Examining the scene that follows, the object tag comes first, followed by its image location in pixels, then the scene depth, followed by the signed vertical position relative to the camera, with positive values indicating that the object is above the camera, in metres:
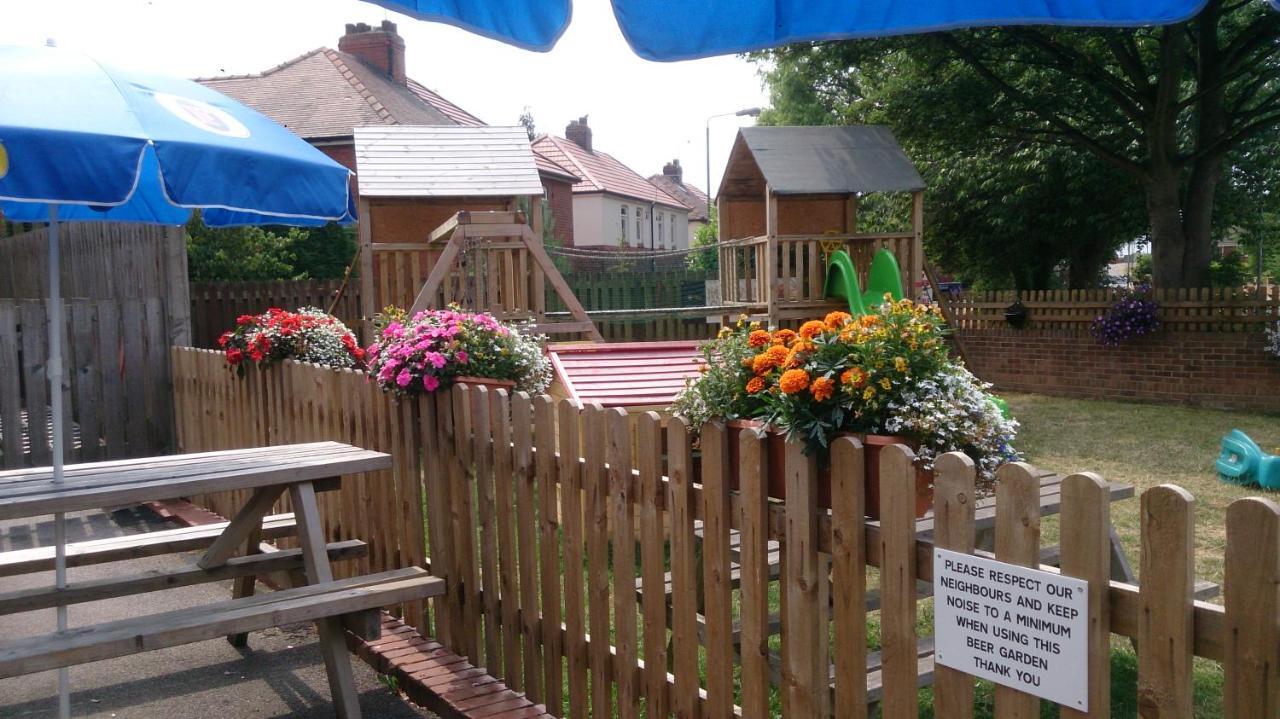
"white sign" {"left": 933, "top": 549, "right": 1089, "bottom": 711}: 2.06 -0.70
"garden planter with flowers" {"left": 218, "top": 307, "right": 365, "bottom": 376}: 6.69 -0.22
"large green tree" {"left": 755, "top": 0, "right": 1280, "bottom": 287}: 15.73 +3.26
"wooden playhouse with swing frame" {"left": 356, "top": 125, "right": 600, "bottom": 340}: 11.24 +1.02
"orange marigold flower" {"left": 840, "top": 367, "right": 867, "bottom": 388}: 2.76 -0.22
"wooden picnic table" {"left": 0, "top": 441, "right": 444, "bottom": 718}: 3.51 -1.06
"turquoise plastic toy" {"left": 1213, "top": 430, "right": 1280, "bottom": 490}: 8.25 -1.44
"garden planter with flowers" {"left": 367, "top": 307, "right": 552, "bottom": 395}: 4.73 -0.26
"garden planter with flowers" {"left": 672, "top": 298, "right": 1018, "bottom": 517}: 2.73 -0.28
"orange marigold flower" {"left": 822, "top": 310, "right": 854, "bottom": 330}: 3.10 -0.07
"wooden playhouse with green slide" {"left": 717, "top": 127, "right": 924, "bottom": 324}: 13.64 +1.15
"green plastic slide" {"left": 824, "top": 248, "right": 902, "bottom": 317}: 12.09 +0.19
